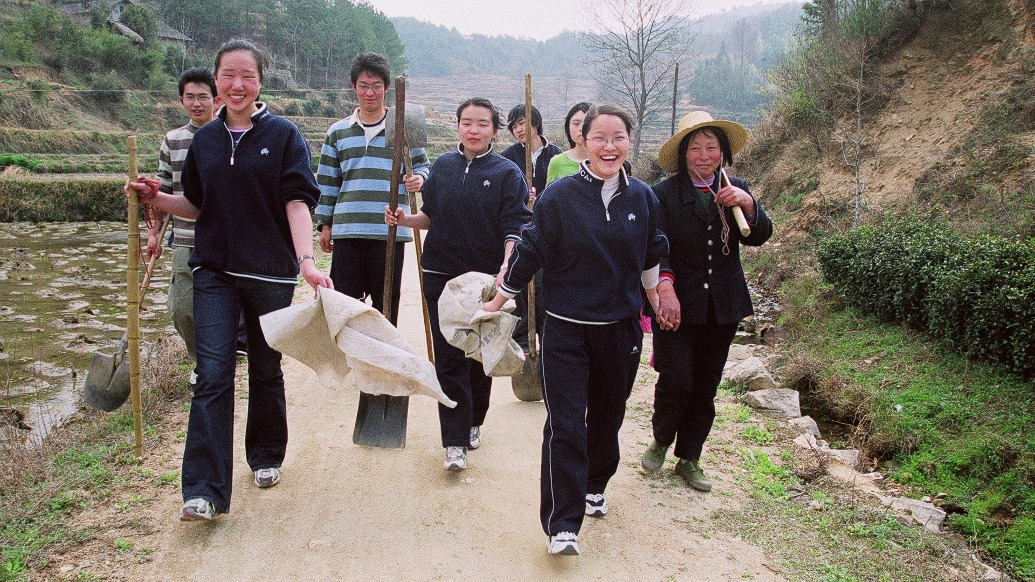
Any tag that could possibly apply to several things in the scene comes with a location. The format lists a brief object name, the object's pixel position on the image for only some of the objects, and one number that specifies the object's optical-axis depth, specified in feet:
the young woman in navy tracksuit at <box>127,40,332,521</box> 11.31
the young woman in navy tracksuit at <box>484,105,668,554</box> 10.81
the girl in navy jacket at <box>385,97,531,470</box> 13.74
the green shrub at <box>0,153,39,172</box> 96.22
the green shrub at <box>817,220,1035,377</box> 18.93
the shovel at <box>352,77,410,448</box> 13.43
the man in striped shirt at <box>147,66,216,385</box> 16.03
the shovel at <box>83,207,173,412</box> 14.83
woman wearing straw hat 13.14
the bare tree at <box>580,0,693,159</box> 77.25
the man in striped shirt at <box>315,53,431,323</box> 15.47
